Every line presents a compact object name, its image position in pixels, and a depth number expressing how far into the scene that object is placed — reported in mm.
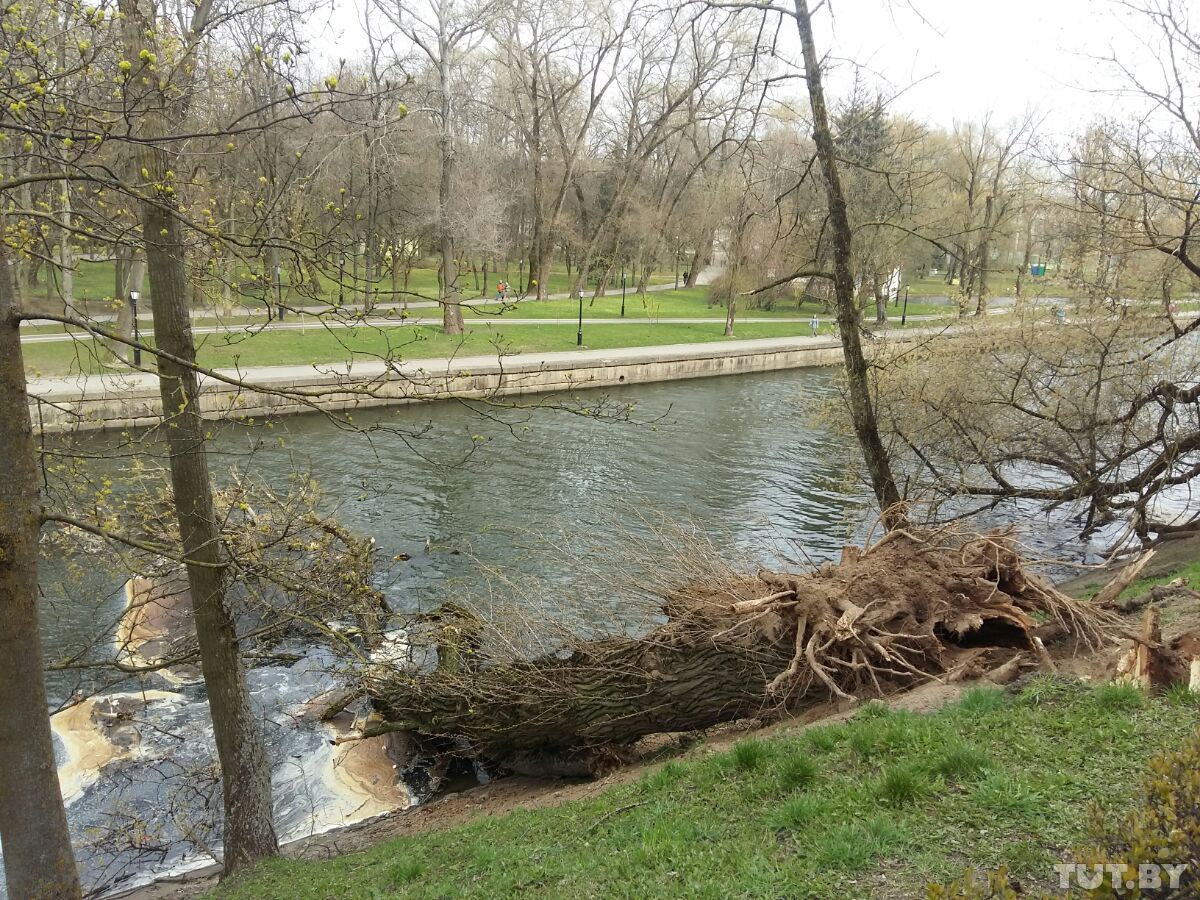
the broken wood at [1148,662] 5574
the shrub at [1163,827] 2723
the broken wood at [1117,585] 7764
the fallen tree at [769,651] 7230
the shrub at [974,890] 2755
